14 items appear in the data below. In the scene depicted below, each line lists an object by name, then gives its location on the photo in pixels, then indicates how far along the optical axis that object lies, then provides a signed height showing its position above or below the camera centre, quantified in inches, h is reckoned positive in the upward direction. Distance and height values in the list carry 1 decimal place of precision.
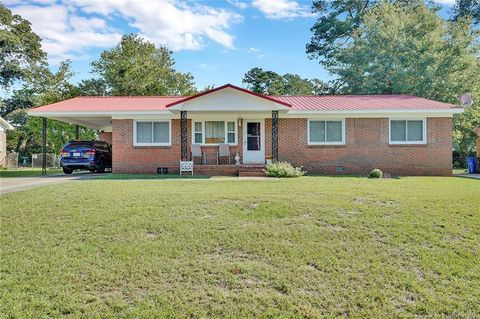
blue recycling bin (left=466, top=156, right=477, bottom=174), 757.5 -20.3
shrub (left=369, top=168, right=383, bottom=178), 572.1 -27.6
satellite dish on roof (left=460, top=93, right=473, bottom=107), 780.4 +112.7
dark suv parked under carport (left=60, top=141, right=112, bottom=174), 675.4 +2.9
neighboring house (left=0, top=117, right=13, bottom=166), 1221.6 +72.6
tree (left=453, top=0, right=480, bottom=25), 1496.1 +570.6
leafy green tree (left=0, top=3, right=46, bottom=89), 1305.4 +380.4
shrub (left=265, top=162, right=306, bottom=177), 564.1 -21.7
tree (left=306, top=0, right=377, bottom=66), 1395.2 +480.4
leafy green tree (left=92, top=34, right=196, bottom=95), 1350.9 +317.1
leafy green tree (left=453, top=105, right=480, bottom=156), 946.7 +76.1
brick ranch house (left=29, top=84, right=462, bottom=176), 670.5 +37.6
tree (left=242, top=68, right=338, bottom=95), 1900.8 +389.8
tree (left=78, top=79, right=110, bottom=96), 1411.4 +263.0
